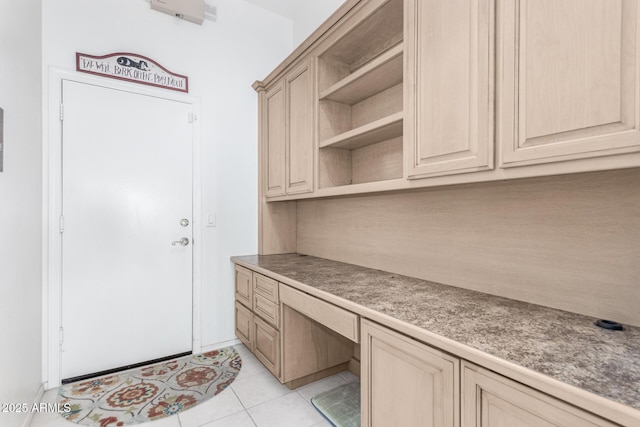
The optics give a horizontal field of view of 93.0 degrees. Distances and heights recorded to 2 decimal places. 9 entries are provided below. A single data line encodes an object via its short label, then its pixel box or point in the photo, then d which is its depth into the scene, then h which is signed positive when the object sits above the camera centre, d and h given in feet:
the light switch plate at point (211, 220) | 8.91 -0.24
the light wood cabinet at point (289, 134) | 7.36 +2.11
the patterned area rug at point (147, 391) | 6.15 -4.09
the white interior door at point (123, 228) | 7.30 -0.42
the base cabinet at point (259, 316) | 6.86 -2.64
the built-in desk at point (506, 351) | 2.31 -1.31
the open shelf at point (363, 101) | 5.64 +2.58
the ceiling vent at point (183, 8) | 7.97 +5.44
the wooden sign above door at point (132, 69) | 7.41 +3.67
